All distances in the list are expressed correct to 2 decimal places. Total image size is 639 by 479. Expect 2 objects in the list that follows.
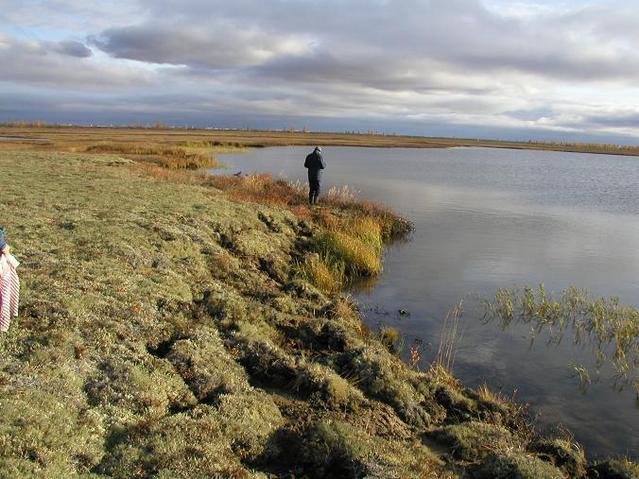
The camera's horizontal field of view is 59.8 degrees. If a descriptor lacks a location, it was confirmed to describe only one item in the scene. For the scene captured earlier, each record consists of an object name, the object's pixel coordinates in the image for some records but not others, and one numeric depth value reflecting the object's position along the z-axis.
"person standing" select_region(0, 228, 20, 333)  9.10
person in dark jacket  31.38
